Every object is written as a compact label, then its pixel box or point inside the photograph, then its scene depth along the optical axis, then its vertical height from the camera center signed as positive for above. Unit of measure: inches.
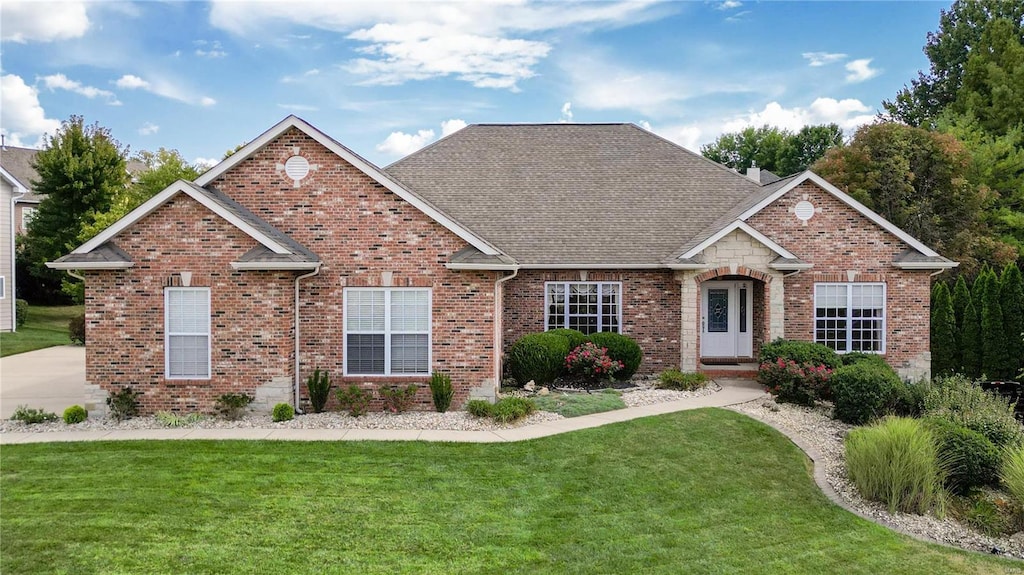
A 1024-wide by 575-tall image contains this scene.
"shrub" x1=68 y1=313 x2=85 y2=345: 1027.3 -80.9
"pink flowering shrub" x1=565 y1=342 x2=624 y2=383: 627.2 -80.7
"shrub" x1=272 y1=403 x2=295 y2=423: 485.7 -99.0
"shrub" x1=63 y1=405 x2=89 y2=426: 478.6 -99.9
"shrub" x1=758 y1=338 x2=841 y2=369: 586.9 -67.5
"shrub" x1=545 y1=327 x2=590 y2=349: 653.3 -57.8
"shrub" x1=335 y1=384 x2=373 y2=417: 503.7 -94.0
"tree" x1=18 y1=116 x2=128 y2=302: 1305.4 +188.6
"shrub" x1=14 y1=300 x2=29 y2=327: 1202.6 -62.5
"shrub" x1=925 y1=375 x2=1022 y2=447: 414.9 -91.1
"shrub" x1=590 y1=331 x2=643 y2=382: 652.1 -70.3
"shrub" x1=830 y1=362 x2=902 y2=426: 502.0 -88.0
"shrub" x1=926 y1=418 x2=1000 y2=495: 377.7 -104.2
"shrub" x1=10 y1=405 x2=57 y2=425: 479.2 -100.9
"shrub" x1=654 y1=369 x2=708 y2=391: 618.8 -96.4
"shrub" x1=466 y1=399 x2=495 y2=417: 494.3 -97.7
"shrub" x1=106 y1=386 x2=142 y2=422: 487.2 -93.3
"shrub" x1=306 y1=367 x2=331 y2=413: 511.2 -86.3
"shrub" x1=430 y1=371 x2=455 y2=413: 516.1 -87.9
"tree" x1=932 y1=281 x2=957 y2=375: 772.6 -66.3
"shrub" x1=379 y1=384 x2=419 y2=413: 517.0 -93.7
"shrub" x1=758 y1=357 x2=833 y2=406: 554.3 -87.5
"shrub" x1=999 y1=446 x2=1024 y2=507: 338.6 -102.5
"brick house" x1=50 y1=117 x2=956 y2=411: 498.6 +0.9
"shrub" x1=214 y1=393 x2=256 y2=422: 487.2 -93.7
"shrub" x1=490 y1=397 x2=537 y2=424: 483.2 -97.6
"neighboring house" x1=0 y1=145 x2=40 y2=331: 1129.4 +54.7
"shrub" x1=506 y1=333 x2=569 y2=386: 614.9 -74.6
